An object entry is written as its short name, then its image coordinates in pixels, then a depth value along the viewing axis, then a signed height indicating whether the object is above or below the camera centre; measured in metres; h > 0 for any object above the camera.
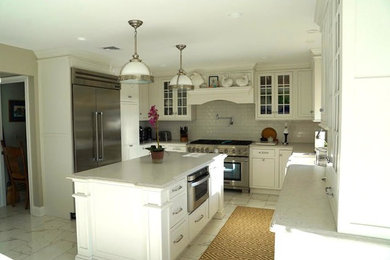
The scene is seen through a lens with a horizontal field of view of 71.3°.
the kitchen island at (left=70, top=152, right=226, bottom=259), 2.36 -0.85
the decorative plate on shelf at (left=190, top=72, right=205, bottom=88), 4.81 +0.77
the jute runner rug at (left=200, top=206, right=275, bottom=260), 2.96 -1.47
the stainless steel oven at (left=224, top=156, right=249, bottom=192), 5.26 -1.05
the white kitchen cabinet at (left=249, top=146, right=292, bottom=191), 5.09 -0.90
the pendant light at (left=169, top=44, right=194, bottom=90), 3.50 +0.49
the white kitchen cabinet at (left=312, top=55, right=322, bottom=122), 3.69 +0.47
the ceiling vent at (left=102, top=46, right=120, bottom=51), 3.88 +1.05
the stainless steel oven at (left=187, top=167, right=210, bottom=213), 2.91 -0.78
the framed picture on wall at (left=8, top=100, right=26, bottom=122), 5.08 +0.21
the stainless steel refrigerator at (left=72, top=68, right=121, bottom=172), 4.07 +0.03
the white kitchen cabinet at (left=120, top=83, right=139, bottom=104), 5.01 +0.53
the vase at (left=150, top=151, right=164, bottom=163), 3.26 -0.43
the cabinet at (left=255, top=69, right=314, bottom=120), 5.16 +0.46
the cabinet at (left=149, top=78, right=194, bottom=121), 5.98 +0.42
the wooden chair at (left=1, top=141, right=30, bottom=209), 4.63 -0.76
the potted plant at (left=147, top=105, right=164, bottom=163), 3.25 -0.39
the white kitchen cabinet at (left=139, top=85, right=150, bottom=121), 6.00 +0.41
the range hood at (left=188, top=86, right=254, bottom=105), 5.25 +0.49
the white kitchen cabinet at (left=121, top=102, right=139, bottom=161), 5.00 -0.18
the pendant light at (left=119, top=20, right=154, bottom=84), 2.71 +0.49
